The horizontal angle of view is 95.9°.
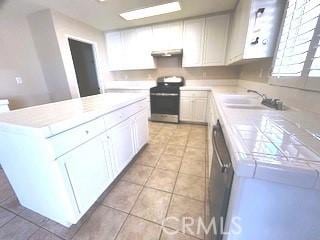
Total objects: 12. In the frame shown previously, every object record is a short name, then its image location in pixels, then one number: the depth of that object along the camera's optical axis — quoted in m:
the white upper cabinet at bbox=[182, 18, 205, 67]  3.20
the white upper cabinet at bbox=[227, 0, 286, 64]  1.54
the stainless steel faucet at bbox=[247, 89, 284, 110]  1.29
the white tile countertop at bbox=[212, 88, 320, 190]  0.49
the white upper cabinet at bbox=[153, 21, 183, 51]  3.33
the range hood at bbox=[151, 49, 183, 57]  3.39
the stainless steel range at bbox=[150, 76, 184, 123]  3.50
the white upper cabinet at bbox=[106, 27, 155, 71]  3.64
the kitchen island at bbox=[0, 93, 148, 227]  1.00
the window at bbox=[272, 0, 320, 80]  1.02
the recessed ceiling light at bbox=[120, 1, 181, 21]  2.65
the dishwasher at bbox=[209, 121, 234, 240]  0.68
